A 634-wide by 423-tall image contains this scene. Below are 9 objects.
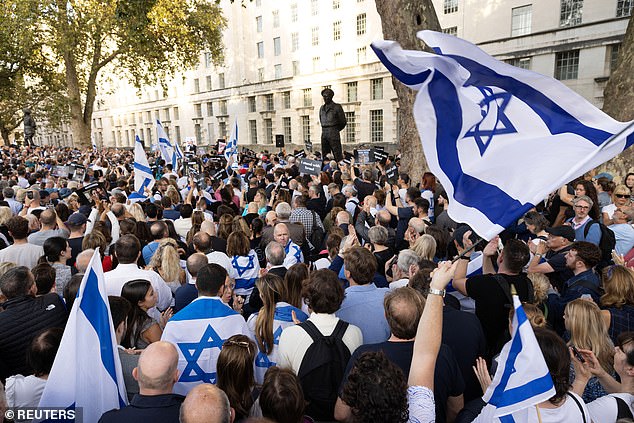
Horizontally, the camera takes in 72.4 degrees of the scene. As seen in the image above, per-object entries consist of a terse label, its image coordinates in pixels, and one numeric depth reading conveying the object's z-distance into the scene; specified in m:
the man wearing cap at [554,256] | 4.11
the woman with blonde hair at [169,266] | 4.42
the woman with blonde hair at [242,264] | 4.59
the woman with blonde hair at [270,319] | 2.95
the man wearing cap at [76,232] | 5.46
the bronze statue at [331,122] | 13.88
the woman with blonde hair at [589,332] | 2.55
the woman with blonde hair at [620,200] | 5.86
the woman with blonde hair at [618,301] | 3.01
